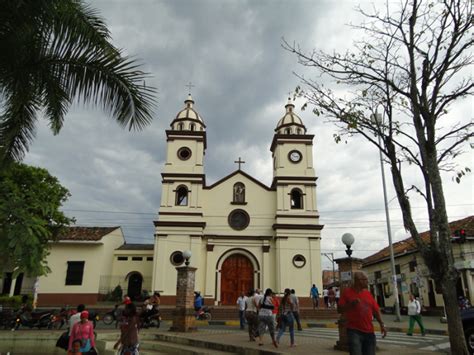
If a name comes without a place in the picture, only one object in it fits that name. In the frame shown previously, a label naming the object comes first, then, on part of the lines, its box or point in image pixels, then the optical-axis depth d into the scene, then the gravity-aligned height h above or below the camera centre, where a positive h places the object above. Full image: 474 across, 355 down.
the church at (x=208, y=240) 24.96 +3.80
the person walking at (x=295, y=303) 10.89 -0.12
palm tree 5.55 +3.60
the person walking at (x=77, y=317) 7.67 -0.39
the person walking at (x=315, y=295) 22.20 +0.21
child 6.90 -0.89
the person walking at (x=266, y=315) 9.54 -0.40
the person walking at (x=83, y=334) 7.02 -0.66
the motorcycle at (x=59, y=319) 14.99 -0.84
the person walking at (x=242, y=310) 15.37 -0.47
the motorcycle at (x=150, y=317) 15.09 -0.77
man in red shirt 5.11 -0.20
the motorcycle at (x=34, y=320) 14.70 -0.87
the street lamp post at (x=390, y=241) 18.97 +2.93
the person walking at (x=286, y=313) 9.63 -0.36
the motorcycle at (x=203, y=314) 18.91 -0.77
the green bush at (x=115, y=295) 26.33 +0.15
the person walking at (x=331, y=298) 24.09 +0.06
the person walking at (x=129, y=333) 7.45 -0.67
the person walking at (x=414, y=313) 12.59 -0.42
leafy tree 7.96 +1.27
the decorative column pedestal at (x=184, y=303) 13.49 -0.18
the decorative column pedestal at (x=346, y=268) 9.41 +0.75
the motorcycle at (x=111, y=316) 17.30 -0.83
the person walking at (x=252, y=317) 10.92 -0.52
